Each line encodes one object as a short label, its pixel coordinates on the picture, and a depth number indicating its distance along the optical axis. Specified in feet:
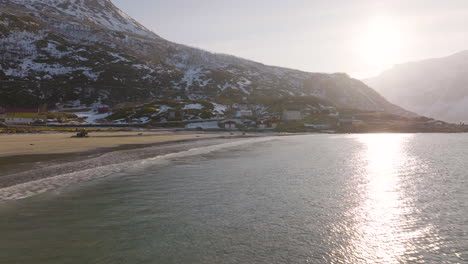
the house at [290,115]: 555.69
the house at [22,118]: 453.58
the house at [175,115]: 515.50
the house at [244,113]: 569.88
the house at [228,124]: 483.39
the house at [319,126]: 500.33
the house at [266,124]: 504.63
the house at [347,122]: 516.98
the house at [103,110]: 585.79
